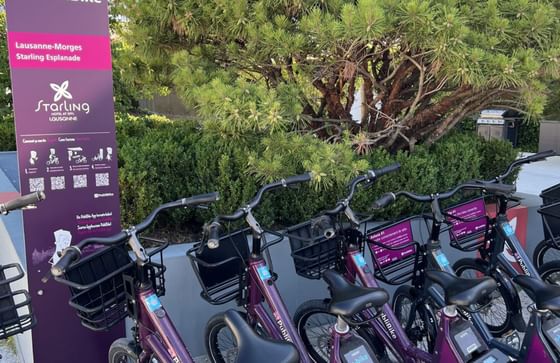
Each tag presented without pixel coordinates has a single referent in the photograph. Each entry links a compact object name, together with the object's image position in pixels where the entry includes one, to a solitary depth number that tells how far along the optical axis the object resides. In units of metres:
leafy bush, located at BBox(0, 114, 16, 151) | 8.71
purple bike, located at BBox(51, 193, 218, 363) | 2.26
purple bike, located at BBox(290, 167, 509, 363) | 2.53
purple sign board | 2.46
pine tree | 2.90
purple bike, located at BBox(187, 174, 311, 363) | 2.63
